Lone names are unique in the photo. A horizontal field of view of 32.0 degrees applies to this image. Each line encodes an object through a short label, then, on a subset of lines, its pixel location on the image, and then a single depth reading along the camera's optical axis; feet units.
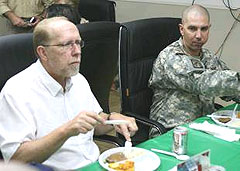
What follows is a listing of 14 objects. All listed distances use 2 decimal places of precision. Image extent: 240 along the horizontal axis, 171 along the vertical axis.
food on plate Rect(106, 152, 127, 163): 5.05
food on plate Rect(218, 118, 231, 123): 6.58
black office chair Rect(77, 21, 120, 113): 8.00
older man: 5.05
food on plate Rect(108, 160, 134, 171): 4.79
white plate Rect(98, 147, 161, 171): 4.95
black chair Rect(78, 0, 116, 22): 13.09
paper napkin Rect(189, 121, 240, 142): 5.99
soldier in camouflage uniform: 7.21
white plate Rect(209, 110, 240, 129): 6.45
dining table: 5.08
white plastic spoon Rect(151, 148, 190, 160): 5.22
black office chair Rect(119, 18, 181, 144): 7.47
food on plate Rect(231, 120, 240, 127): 6.46
